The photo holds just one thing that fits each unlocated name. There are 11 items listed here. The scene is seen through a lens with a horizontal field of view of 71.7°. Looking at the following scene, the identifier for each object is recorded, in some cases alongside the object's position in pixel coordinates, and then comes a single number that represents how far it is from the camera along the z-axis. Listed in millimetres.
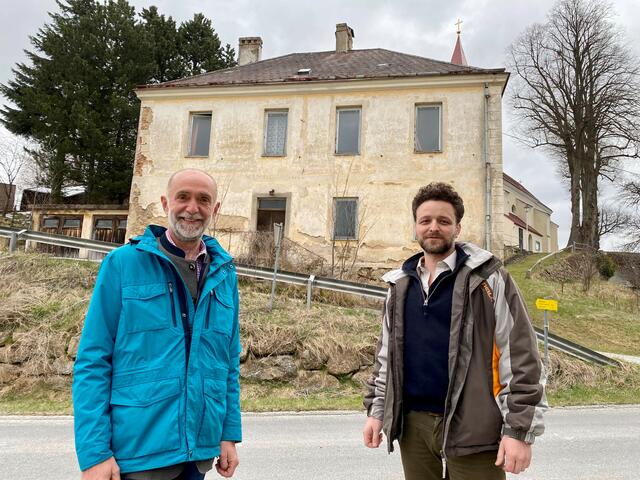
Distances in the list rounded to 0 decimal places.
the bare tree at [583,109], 27172
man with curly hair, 2240
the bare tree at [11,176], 26016
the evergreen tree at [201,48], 31047
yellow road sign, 9973
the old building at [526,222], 38750
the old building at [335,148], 16328
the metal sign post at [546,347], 9438
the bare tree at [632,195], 27828
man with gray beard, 1939
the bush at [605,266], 26738
